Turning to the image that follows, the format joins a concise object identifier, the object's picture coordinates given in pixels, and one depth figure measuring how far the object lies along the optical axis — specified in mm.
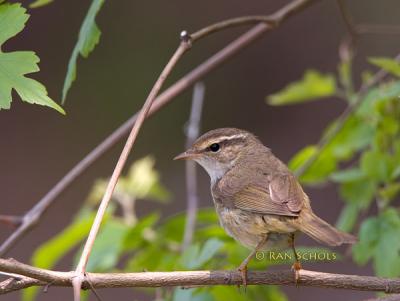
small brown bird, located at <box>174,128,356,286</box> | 6363
